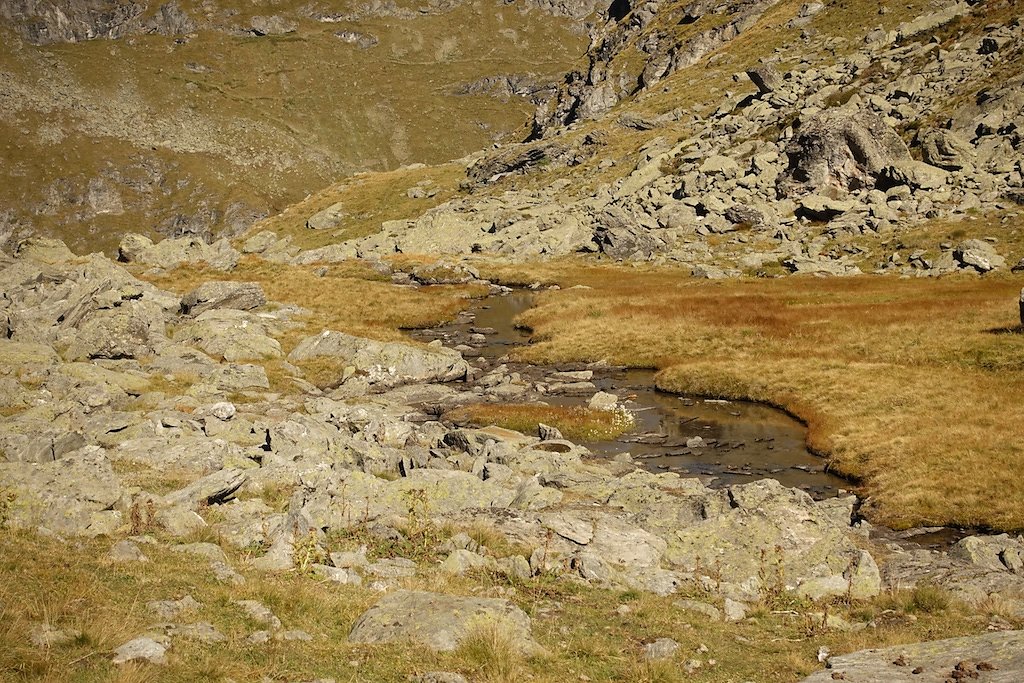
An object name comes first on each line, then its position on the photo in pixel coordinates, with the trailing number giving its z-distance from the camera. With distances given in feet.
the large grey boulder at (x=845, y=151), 309.22
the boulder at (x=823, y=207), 297.12
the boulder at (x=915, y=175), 285.64
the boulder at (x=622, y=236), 316.40
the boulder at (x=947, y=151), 287.69
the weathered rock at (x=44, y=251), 239.09
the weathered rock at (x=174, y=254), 312.21
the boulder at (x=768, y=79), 409.90
